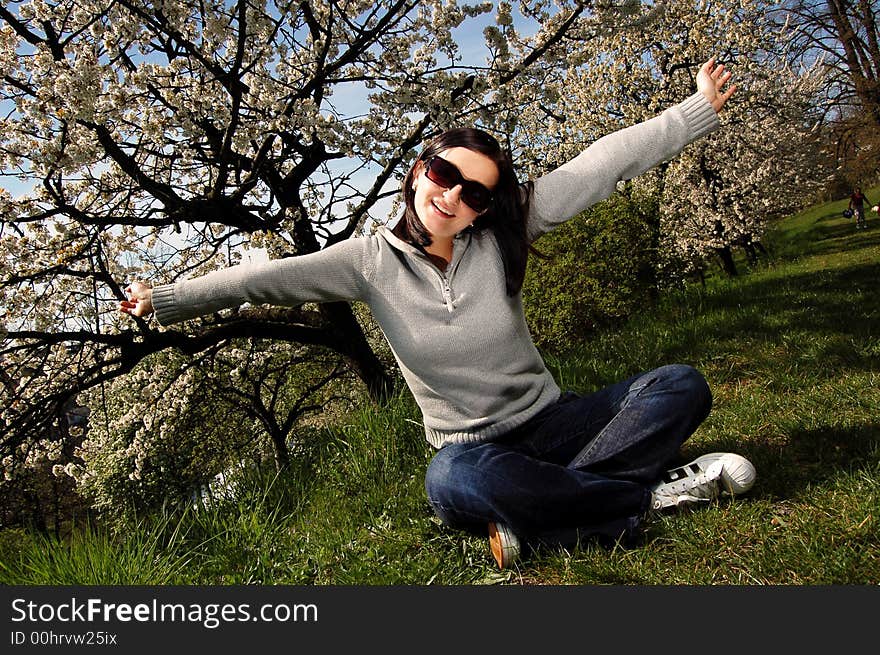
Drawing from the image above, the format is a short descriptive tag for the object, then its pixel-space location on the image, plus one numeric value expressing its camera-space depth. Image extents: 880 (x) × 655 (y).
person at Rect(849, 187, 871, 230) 23.39
